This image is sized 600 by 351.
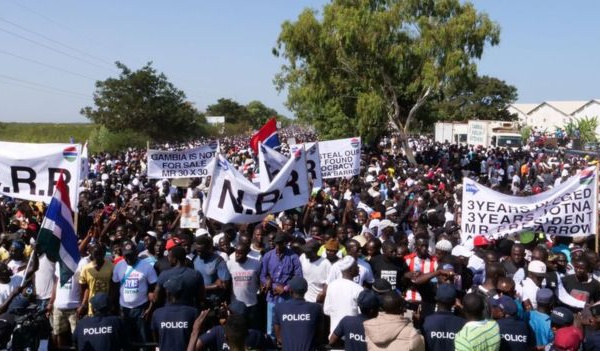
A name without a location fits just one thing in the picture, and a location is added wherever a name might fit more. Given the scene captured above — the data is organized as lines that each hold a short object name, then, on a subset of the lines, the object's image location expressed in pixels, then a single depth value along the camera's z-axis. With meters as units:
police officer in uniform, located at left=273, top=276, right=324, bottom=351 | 4.98
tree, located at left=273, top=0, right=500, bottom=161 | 28.30
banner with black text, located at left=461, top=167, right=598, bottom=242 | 7.26
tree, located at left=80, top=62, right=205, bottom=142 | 50.62
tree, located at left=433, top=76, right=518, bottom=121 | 86.49
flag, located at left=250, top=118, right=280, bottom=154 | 12.36
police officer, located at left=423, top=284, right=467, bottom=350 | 4.61
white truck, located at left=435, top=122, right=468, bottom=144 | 51.03
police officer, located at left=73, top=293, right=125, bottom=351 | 4.79
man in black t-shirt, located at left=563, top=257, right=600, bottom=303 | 6.02
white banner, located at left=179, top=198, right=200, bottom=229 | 9.62
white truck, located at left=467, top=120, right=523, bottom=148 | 43.56
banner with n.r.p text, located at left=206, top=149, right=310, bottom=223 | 7.21
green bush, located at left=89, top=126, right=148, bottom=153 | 44.78
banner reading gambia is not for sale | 12.12
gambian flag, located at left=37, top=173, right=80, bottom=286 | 5.42
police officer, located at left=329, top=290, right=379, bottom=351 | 4.55
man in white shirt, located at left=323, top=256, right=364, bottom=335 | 5.48
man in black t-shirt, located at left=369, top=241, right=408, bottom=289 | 6.35
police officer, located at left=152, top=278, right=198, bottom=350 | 4.86
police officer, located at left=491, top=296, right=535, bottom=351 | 4.53
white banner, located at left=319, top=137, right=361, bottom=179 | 12.77
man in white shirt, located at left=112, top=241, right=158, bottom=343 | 6.31
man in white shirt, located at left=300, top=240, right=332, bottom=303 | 6.45
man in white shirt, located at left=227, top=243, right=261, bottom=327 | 6.52
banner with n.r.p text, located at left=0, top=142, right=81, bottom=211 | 7.54
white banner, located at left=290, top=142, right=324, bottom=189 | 10.55
